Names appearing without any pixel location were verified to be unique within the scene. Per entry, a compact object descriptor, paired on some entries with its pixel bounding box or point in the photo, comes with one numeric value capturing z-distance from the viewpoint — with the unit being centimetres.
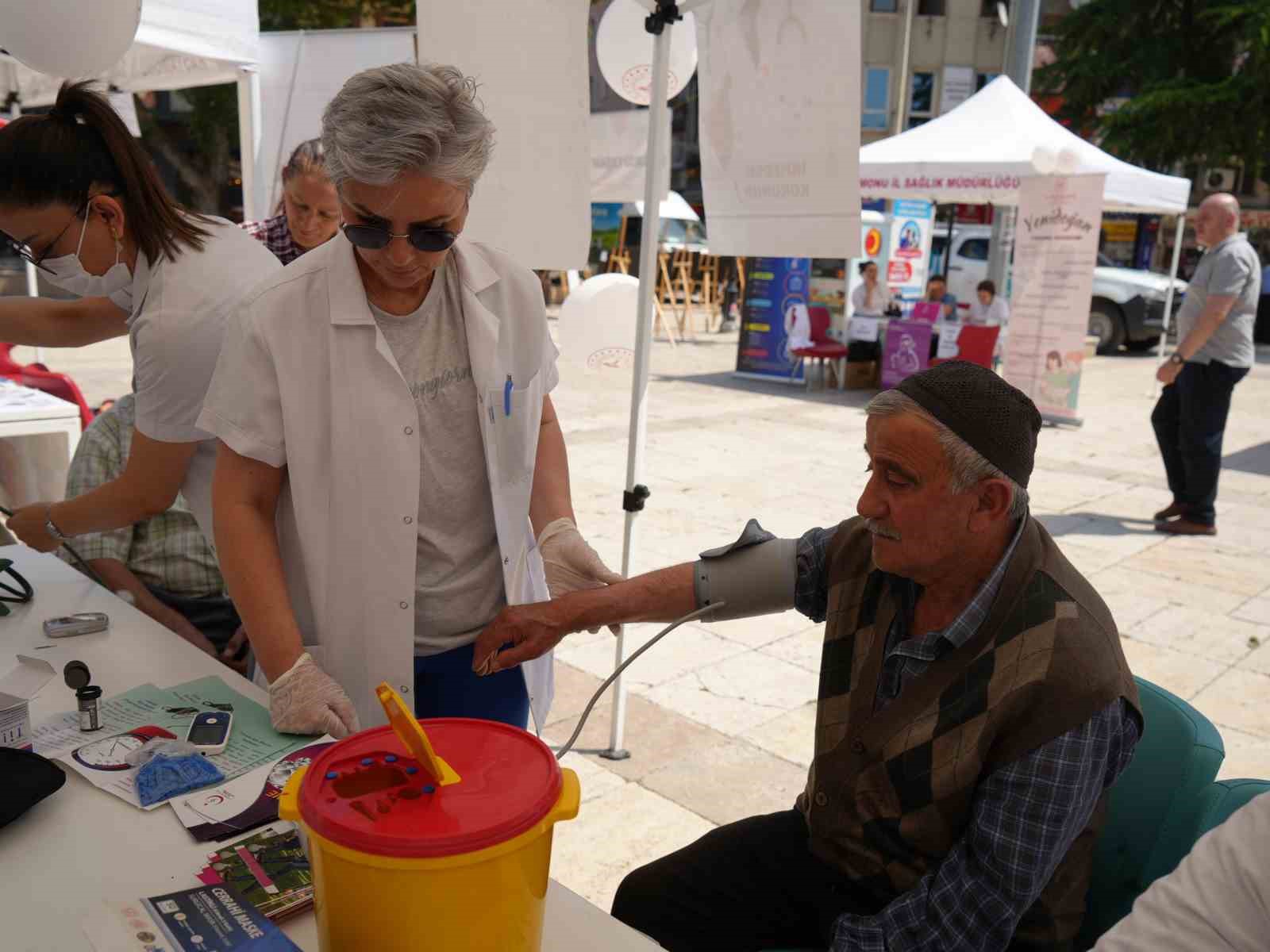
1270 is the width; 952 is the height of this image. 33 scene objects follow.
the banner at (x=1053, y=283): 824
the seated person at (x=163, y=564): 224
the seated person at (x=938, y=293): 1221
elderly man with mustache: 133
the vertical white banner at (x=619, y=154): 380
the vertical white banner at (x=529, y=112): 262
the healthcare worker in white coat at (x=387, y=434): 146
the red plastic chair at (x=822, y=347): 1145
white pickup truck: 1557
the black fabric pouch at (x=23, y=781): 127
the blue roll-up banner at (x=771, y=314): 1177
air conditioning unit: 2525
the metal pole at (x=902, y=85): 1494
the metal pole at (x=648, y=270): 277
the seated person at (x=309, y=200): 303
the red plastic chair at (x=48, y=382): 494
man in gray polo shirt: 573
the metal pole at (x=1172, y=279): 1107
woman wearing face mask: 175
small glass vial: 150
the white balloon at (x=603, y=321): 379
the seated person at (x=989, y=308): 1104
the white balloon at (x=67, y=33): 238
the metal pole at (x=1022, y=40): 1021
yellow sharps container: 88
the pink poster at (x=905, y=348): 1080
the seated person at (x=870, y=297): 1141
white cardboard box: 141
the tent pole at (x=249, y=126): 565
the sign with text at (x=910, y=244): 1259
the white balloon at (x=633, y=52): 370
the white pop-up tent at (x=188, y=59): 473
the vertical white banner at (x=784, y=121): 264
